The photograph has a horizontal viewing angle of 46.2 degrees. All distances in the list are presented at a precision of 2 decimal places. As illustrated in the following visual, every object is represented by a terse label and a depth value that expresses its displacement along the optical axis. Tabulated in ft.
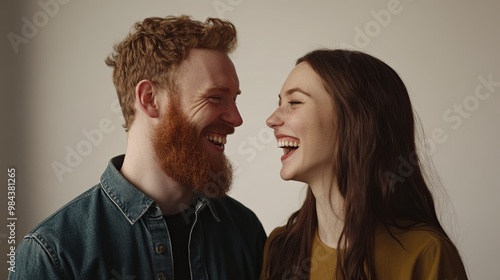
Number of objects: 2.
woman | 4.80
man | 4.84
